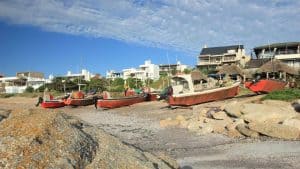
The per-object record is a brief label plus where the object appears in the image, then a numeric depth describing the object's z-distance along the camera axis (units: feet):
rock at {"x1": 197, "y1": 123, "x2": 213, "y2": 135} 38.57
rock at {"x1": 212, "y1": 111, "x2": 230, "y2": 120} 43.62
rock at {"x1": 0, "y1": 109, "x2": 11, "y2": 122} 13.01
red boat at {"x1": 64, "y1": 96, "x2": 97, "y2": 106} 97.94
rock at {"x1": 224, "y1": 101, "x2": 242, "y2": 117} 42.79
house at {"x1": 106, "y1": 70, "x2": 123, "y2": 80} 254.07
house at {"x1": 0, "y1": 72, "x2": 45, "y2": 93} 235.11
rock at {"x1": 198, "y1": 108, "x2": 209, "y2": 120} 47.43
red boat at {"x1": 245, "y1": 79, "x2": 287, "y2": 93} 68.22
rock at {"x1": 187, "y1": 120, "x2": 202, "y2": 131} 41.19
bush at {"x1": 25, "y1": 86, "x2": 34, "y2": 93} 186.76
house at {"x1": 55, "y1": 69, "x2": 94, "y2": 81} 249.28
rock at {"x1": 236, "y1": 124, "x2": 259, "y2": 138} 34.51
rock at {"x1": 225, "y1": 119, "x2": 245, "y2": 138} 36.12
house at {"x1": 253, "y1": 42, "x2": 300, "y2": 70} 136.11
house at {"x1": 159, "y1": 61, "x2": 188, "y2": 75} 225.14
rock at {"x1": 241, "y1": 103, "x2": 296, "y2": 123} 37.77
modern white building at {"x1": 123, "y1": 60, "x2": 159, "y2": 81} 223.59
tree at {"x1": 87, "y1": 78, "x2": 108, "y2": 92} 157.61
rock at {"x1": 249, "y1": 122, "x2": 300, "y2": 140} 32.31
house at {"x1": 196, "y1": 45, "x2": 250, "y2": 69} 172.48
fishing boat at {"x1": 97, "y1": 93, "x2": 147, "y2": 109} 83.71
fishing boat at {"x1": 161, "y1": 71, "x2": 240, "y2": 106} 63.96
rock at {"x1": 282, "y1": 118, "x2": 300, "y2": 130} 33.95
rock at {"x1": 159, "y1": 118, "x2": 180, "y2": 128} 45.96
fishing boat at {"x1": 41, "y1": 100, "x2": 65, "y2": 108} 96.16
